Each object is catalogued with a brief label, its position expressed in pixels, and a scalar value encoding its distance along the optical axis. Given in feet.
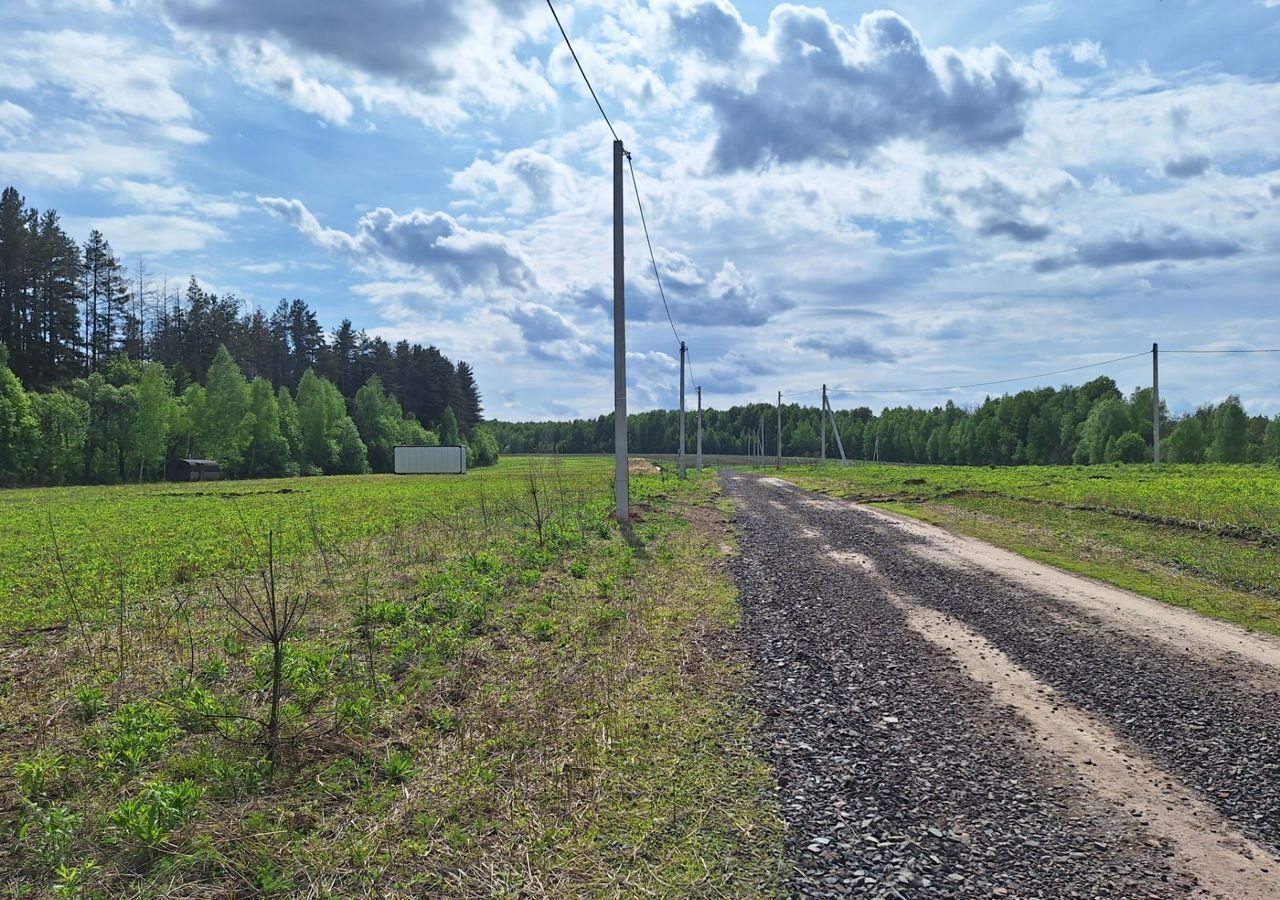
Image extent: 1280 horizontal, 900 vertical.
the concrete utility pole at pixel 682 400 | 153.99
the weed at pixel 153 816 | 12.44
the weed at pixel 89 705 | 18.65
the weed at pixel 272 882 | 11.57
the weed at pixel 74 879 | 11.03
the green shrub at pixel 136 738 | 15.81
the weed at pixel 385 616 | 27.96
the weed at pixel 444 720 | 18.38
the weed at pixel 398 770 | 15.55
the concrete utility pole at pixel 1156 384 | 161.45
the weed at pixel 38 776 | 14.56
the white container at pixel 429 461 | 266.16
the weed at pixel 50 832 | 12.14
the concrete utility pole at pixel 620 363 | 59.21
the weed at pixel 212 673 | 21.35
